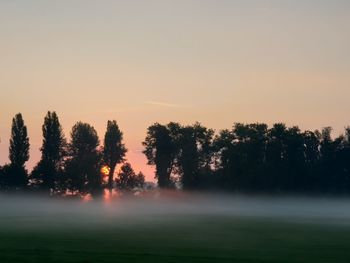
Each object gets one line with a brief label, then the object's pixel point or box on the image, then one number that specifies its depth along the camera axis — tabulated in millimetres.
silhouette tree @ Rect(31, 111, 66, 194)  124812
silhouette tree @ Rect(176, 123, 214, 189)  141375
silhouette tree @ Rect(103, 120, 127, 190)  145500
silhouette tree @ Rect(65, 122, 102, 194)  133500
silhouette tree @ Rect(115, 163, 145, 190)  154625
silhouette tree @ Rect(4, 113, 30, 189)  123438
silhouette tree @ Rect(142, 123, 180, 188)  149500
